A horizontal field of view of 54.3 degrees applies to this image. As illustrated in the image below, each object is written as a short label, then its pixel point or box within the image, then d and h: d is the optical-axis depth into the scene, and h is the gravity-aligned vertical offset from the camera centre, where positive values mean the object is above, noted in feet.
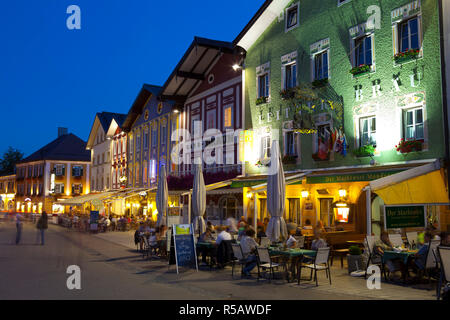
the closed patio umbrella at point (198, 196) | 54.95 +0.46
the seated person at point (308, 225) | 54.51 -3.26
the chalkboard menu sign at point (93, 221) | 95.96 -4.67
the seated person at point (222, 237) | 41.90 -3.55
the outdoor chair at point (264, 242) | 41.33 -4.01
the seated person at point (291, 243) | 37.52 -3.69
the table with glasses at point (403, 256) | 33.35 -4.35
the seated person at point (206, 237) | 45.11 -3.82
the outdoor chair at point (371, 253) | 36.58 -4.42
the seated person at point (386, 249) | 34.37 -4.02
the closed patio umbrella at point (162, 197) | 62.08 +0.38
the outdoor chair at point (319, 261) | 32.73 -4.66
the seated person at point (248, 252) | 37.27 -4.47
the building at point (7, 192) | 237.12 +4.32
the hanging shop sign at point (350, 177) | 46.55 +2.54
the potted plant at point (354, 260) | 38.17 -5.22
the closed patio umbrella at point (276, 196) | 41.34 +0.36
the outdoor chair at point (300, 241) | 40.52 -3.85
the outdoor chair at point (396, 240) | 38.60 -3.57
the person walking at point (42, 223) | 66.68 -3.52
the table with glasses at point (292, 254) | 34.74 -4.39
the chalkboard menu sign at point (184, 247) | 39.22 -4.24
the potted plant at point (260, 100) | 67.99 +15.50
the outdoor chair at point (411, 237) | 41.63 -3.63
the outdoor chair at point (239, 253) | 37.37 -4.60
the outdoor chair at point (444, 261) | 26.25 -3.70
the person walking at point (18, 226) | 67.57 -4.07
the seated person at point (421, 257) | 32.53 -4.26
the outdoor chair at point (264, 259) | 34.58 -4.80
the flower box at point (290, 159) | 61.46 +5.69
